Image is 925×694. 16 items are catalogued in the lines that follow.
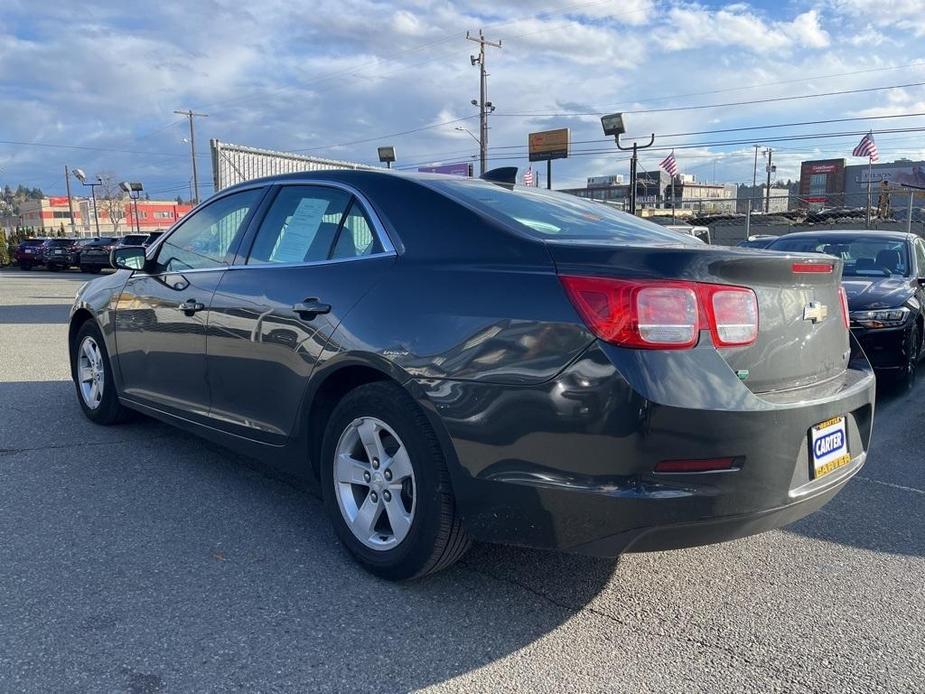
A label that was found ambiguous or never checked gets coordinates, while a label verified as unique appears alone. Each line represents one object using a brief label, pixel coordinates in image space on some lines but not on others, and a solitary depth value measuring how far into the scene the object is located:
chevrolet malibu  2.41
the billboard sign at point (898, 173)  51.19
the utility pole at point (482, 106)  41.81
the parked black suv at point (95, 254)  31.22
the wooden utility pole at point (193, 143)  57.54
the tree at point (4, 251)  39.31
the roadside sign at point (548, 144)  39.06
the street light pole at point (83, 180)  65.50
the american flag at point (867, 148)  30.89
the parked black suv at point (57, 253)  34.81
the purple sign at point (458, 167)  43.38
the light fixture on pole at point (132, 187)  58.15
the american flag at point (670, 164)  32.97
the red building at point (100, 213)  90.54
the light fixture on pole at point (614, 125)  31.39
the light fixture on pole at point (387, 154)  38.72
